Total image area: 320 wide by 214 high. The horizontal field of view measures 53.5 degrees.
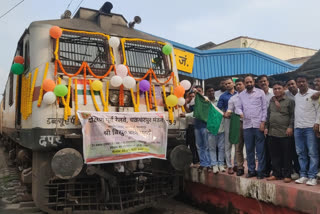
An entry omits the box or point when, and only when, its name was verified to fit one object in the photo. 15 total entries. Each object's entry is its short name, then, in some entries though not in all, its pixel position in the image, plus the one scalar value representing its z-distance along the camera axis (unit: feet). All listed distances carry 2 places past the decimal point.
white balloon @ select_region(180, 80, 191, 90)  17.97
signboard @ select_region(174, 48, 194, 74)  34.24
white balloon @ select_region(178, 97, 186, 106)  17.20
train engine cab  14.20
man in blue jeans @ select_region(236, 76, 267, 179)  14.94
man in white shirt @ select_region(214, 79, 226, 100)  18.22
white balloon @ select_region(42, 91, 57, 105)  13.76
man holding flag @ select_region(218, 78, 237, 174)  17.13
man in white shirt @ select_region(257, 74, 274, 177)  15.48
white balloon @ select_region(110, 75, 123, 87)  15.21
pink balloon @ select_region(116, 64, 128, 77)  15.62
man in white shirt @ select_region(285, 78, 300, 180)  14.69
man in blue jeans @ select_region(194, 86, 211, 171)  18.21
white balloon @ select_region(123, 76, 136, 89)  15.40
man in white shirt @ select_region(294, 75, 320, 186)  13.21
